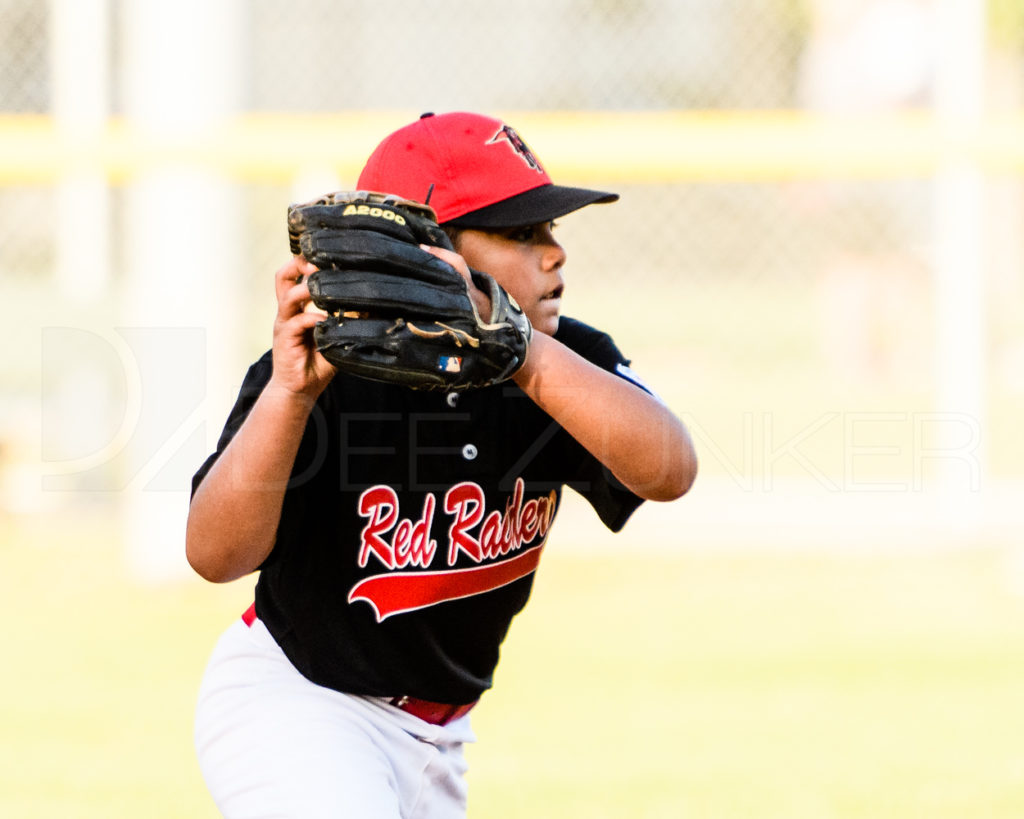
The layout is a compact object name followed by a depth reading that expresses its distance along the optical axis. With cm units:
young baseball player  1190
